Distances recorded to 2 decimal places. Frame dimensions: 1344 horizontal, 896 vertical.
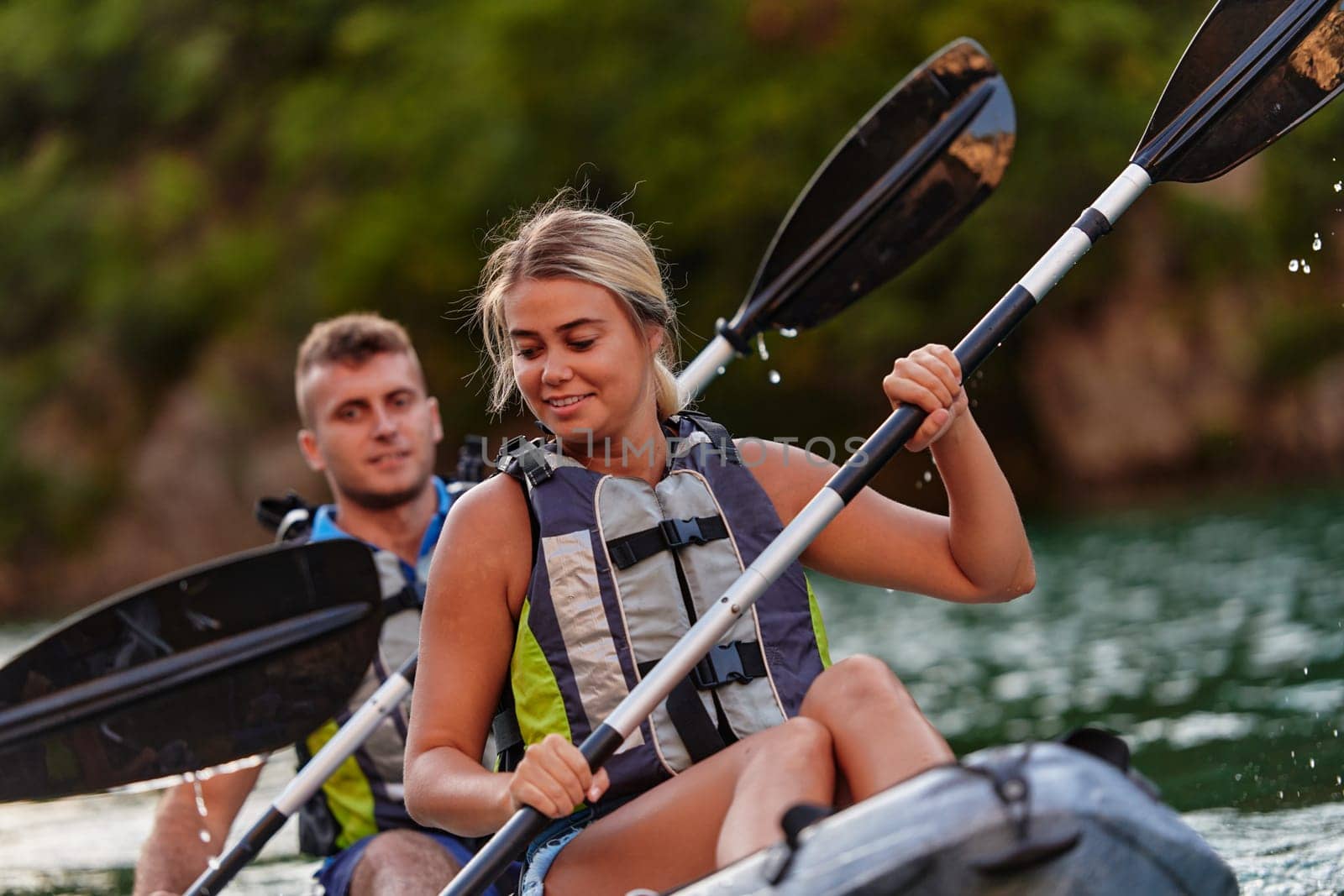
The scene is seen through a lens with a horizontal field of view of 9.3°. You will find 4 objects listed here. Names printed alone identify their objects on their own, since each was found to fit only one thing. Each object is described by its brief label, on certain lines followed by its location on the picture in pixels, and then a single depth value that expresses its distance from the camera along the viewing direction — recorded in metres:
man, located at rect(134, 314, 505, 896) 8.39
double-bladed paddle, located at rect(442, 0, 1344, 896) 8.21
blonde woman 7.78
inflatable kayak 7.51
